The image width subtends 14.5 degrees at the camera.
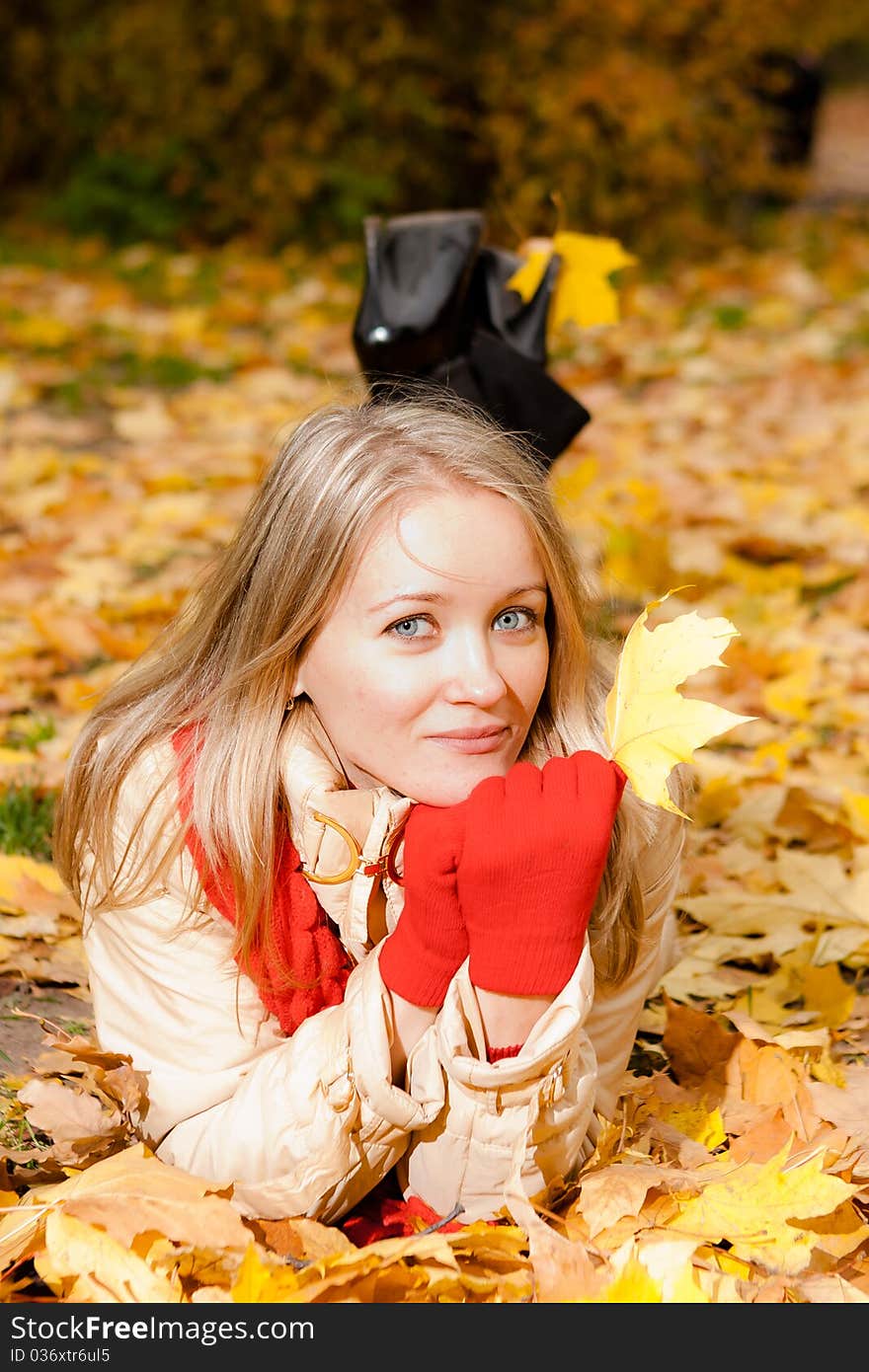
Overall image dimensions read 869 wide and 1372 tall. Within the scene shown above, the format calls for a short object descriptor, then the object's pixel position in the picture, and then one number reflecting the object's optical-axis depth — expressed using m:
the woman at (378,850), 1.72
